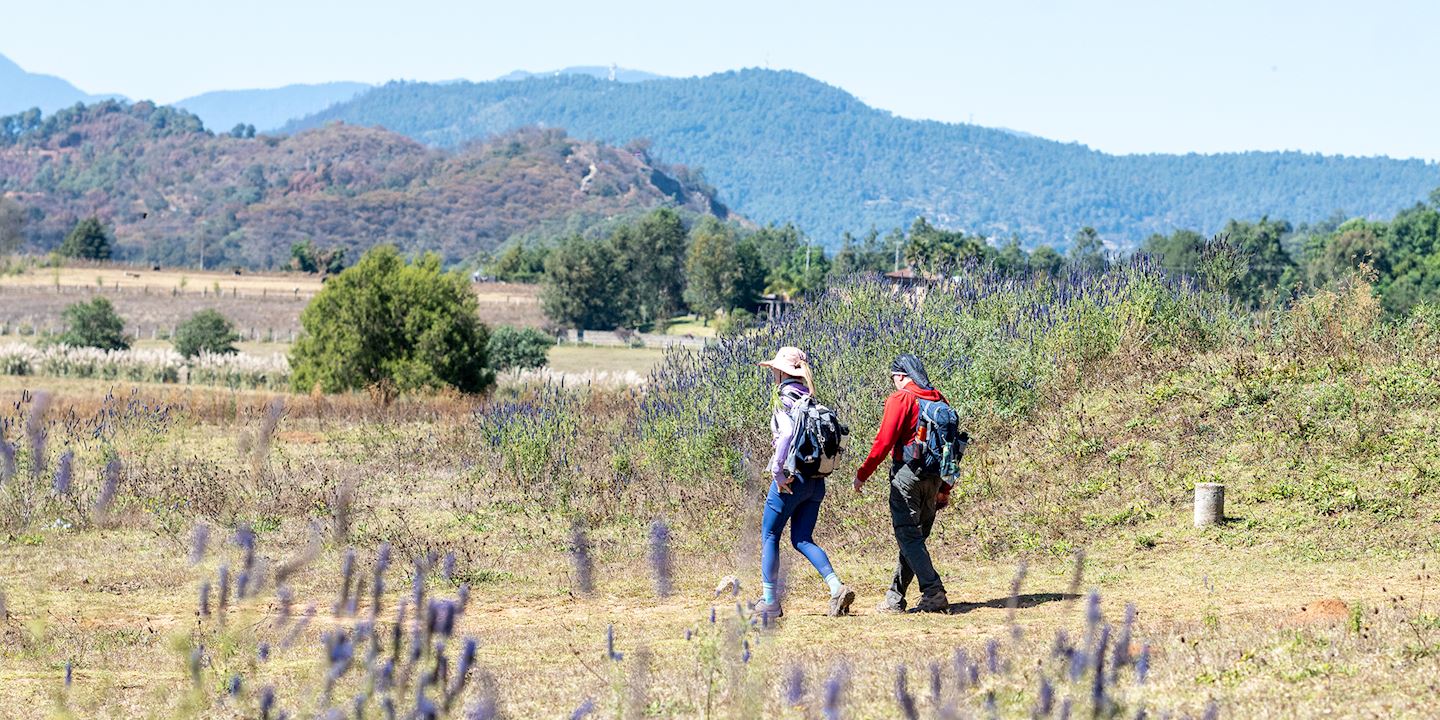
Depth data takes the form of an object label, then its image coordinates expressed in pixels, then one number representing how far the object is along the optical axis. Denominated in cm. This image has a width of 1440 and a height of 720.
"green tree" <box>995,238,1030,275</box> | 9696
